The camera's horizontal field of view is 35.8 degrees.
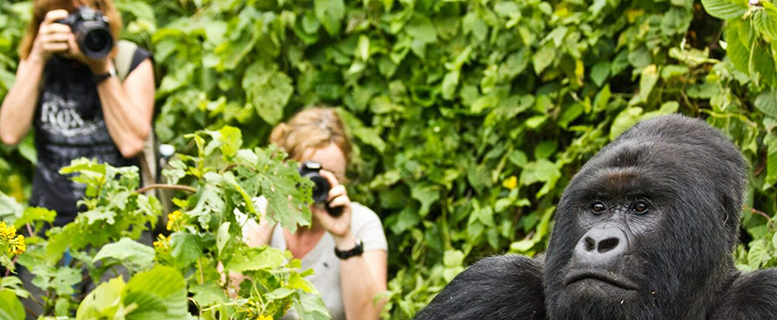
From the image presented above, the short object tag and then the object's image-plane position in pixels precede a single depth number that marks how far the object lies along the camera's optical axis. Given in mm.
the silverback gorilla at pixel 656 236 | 2596
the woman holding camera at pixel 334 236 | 3922
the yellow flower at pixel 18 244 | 2512
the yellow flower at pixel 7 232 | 2459
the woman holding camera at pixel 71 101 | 4250
